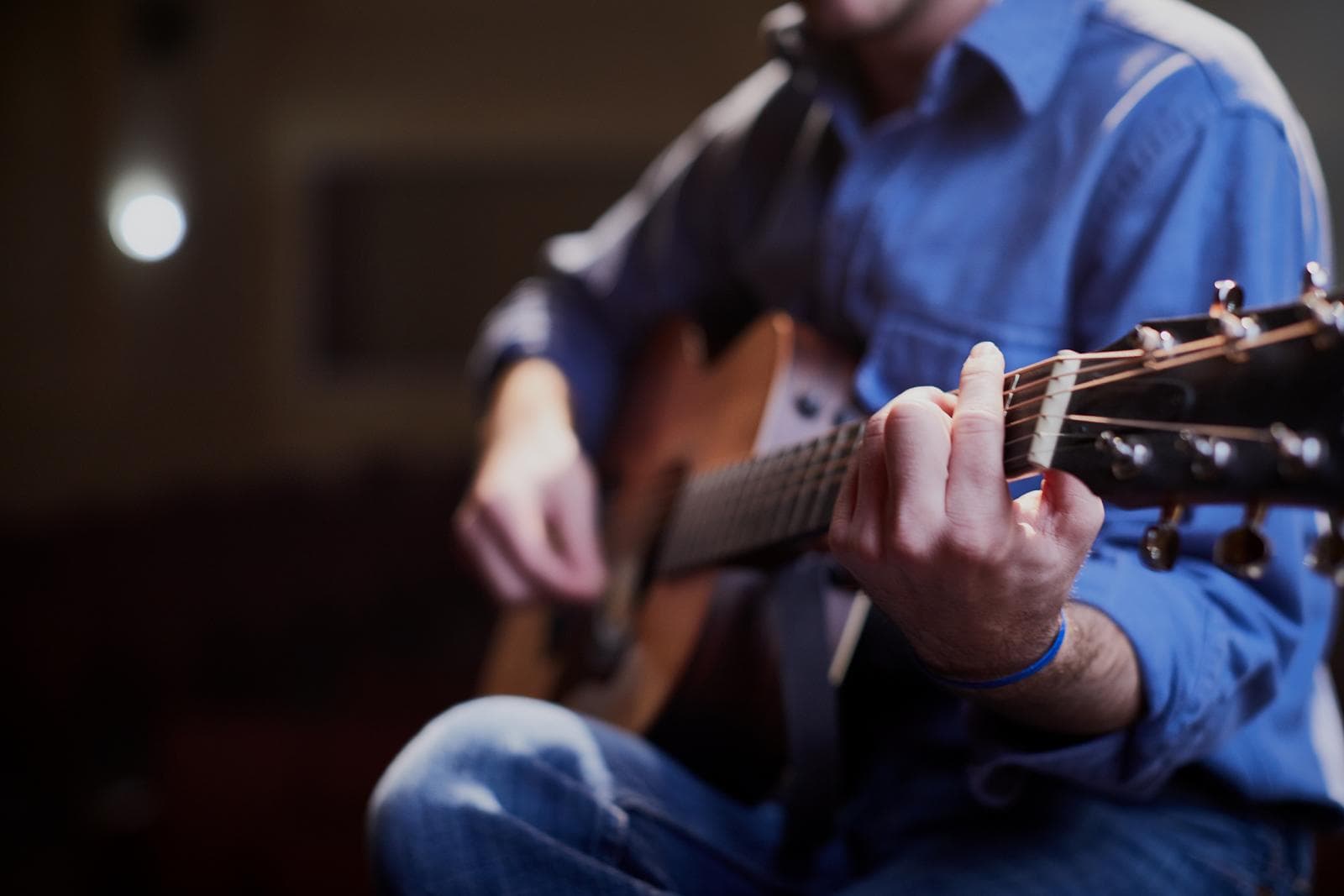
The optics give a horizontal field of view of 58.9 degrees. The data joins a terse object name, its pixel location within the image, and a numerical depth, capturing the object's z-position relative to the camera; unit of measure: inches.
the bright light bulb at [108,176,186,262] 194.5
